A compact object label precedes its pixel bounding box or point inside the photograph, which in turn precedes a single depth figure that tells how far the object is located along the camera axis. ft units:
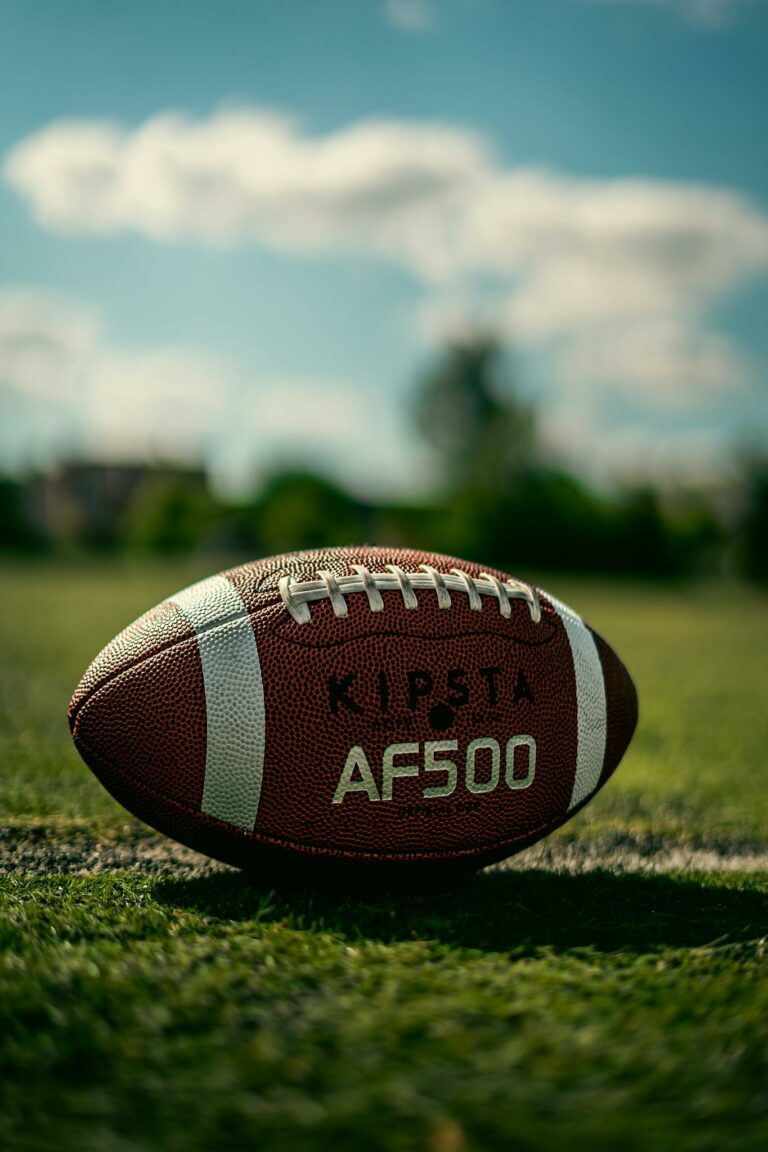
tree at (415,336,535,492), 117.08
